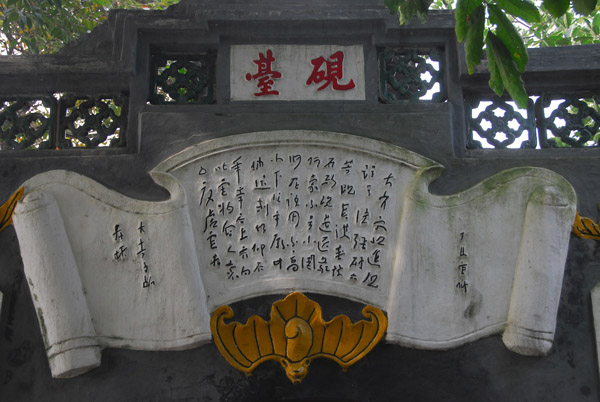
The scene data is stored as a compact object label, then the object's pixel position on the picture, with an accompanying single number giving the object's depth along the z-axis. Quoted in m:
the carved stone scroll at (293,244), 4.19
